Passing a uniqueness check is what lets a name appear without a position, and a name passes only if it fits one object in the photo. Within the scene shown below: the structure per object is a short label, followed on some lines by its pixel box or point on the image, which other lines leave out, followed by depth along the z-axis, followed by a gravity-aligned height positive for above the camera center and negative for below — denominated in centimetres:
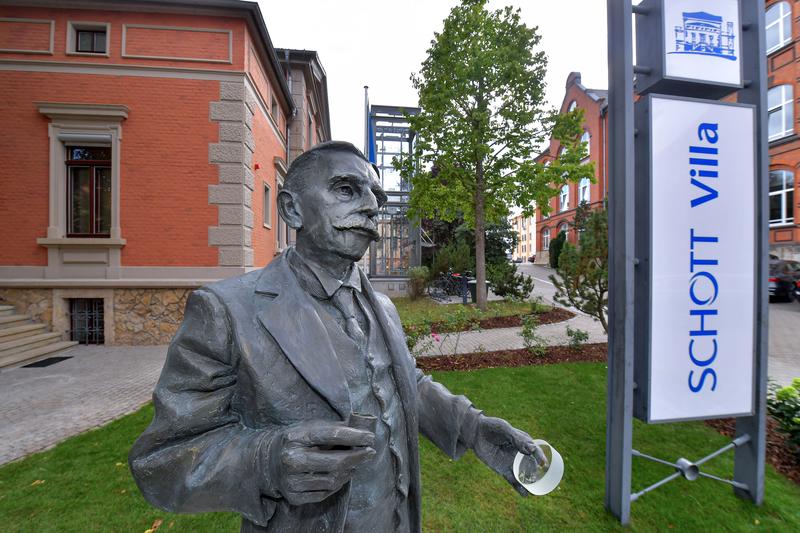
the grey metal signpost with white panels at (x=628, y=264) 297 +2
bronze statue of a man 91 -37
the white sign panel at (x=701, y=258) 301 +7
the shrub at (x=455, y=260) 1797 +34
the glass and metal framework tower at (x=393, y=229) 1888 +207
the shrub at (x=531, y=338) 743 -150
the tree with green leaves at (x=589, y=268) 679 -3
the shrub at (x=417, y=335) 657 -128
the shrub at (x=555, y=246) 2967 +174
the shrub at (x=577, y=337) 749 -148
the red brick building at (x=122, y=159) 841 +262
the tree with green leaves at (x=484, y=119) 1108 +477
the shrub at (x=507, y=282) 1447 -62
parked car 1361 -56
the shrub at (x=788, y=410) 390 -167
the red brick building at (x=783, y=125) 1788 +739
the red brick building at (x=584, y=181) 2809 +746
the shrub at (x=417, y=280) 1624 -60
